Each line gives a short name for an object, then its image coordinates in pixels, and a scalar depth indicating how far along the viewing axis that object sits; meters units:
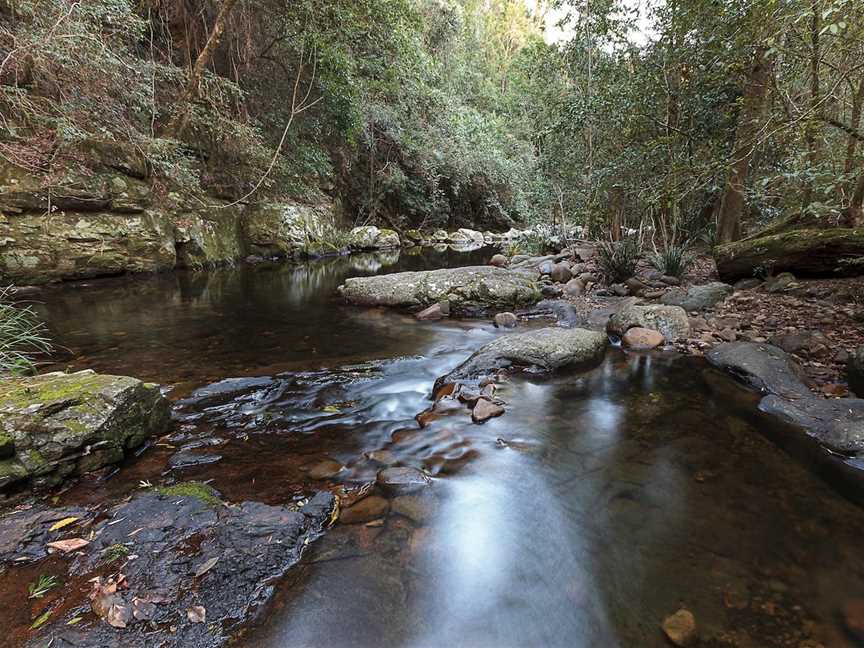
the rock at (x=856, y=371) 3.39
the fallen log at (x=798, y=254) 5.13
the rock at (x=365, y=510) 2.28
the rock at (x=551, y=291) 7.99
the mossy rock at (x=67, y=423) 2.31
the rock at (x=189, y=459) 2.66
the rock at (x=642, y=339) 5.11
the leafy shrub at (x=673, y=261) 7.82
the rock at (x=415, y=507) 2.36
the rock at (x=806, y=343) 4.18
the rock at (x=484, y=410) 3.50
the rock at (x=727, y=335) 4.93
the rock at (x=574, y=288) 8.04
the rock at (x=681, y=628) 1.66
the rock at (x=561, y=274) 9.12
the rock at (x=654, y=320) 5.20
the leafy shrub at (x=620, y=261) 8.09
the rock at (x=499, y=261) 12.25
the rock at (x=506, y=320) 6.44
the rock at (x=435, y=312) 6.88
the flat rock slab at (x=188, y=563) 1.56
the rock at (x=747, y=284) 6.17
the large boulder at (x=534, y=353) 4.47
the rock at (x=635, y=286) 7.68
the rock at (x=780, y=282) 5.70
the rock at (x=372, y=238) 17.98
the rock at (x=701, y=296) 6.05
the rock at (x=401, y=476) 2.60
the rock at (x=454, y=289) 7.32
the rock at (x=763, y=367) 3.69
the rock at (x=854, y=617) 1.68
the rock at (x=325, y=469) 2.64
